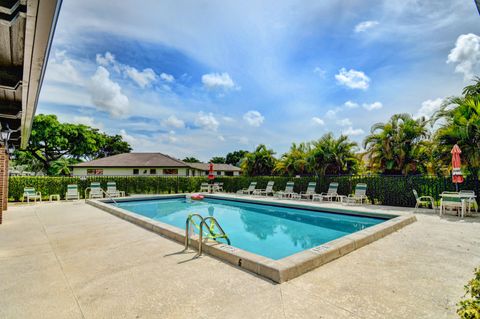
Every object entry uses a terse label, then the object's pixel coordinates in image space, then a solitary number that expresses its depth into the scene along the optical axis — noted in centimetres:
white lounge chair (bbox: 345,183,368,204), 1275
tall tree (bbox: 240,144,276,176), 2177
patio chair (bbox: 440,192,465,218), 848
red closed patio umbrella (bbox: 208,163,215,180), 2206
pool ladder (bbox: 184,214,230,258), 462
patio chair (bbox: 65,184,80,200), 1505
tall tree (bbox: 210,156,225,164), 8338
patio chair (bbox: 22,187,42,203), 1342
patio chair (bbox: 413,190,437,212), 1020
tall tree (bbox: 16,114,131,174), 2938
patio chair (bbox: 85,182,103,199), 1563
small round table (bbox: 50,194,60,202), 1486
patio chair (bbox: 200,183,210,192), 2140
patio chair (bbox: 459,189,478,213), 886
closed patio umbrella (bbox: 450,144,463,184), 907
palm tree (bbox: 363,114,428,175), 1250
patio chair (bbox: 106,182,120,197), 1671
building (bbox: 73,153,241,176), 3031
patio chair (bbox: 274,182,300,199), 1598
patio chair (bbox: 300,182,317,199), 1502
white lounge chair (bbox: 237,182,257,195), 1937
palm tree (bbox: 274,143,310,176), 1820
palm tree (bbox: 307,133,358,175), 1569
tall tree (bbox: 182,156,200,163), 7725
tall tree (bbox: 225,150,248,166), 7688
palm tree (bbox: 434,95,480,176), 938
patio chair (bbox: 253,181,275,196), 1801
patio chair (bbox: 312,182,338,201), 1392
